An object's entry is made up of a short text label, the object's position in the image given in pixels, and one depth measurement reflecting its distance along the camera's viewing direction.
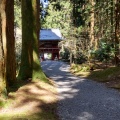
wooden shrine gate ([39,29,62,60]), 26.68
